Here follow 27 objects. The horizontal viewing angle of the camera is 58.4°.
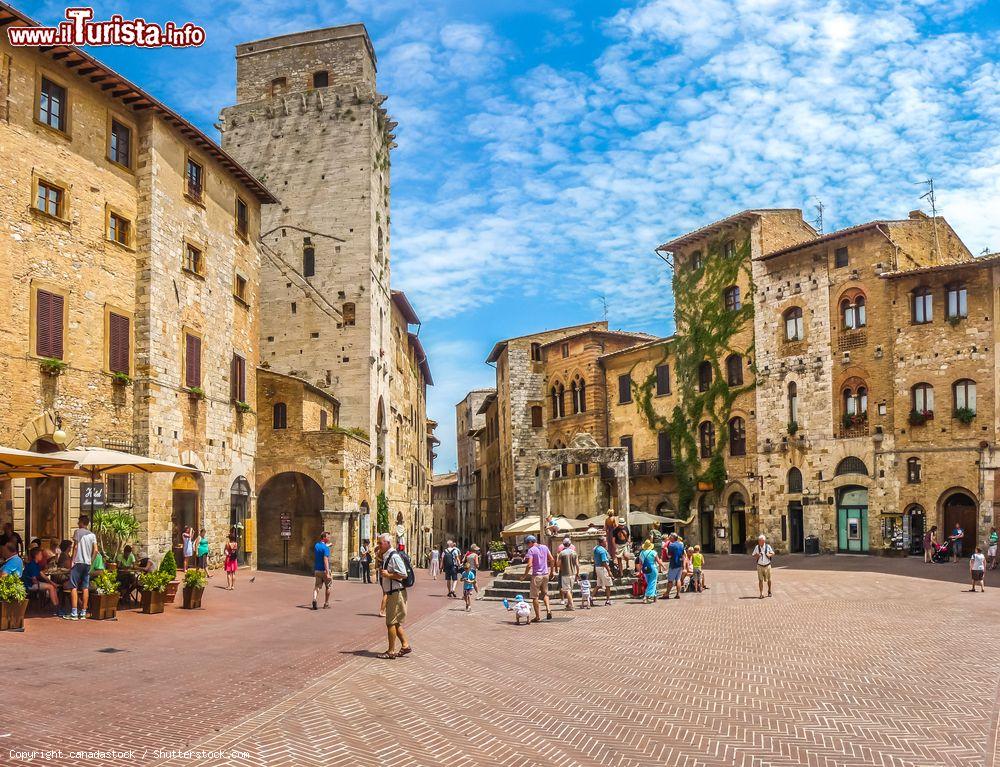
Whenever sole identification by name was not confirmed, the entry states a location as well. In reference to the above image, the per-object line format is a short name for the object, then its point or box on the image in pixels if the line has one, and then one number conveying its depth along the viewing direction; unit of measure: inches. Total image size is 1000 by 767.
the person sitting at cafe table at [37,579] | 652.1
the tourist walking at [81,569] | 630.5
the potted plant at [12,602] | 551.5
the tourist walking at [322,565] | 825.5
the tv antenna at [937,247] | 1632.6
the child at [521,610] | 716.0
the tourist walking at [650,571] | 889.5
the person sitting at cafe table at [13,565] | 608.4
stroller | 1332.4
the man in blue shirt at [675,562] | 925.8
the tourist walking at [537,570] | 731.4
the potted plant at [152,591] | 687.7
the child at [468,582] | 848.9
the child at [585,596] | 839.1
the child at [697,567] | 995.9
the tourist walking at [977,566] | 921.6
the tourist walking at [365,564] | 1234.6
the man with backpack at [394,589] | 516.4
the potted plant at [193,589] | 743.7
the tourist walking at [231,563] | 945.5
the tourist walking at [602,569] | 879.1
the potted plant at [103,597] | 633.6
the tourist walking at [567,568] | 820.0
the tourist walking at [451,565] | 1006.3
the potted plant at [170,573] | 721.6
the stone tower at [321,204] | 1577.3
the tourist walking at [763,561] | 899.2
